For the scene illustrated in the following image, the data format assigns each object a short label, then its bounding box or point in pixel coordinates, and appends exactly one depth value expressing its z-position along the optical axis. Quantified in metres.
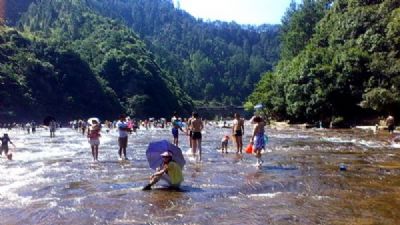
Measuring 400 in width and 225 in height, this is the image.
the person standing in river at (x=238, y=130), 20.61
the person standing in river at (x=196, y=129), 18.83
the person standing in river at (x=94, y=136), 19.12
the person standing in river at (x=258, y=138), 16.25
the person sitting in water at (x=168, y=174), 11.58
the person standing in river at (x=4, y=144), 22.83
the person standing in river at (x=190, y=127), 19.09
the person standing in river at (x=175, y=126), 23.21
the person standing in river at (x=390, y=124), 37.33
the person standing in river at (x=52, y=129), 49.12
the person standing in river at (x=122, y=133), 19.70
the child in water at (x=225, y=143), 22.49
